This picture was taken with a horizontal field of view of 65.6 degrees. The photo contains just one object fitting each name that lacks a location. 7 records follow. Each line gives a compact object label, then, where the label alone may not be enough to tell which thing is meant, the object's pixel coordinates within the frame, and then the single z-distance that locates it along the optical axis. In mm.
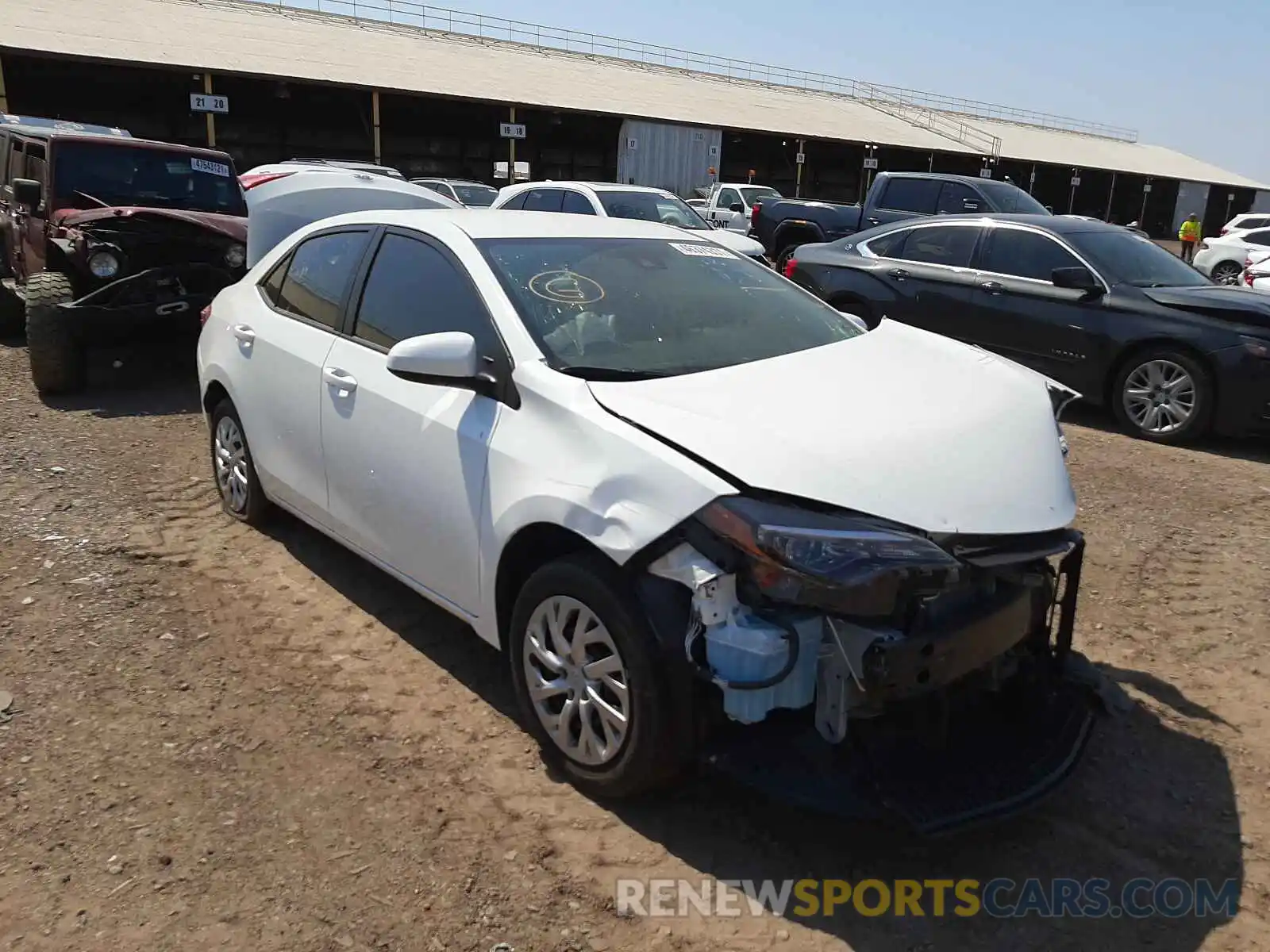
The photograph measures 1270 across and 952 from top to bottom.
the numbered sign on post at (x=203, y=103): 23500
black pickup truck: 13195
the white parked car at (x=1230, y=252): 19516
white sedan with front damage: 2506
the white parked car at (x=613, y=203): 12211
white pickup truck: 22214
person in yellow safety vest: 26469
